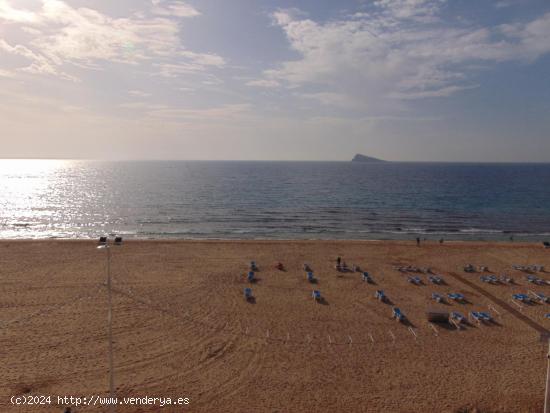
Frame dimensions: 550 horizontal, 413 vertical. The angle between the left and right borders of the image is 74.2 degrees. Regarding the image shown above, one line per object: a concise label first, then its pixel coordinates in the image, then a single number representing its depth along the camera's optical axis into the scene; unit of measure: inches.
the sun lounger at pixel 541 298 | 986.7
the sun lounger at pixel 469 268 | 1250.6
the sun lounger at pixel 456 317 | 846.5
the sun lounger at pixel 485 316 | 854.5
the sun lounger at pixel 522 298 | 976.3
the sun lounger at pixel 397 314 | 852.6
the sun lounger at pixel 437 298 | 990.4
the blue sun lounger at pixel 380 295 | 984.3
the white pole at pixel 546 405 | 446.3
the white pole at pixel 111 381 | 464.3
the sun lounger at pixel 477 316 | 853.4
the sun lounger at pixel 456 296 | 994.5
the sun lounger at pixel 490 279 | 1138.0
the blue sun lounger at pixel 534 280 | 1139.3
